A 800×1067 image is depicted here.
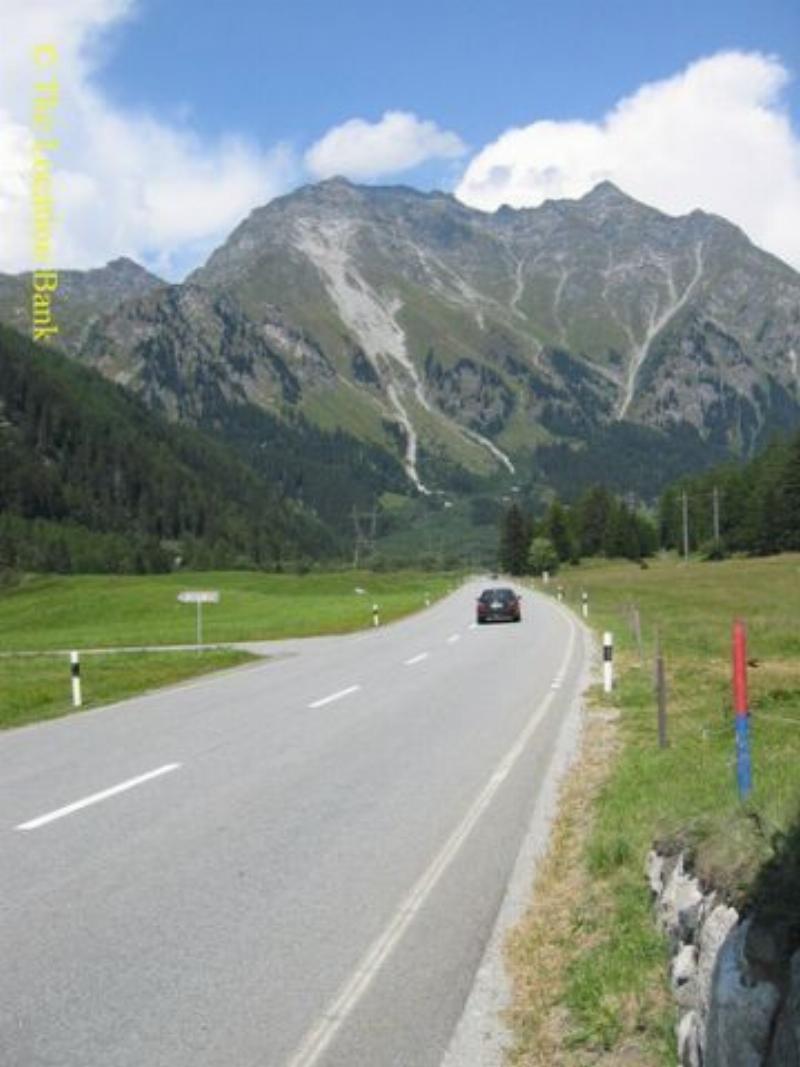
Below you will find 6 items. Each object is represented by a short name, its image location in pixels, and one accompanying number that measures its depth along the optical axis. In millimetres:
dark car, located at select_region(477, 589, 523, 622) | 50156
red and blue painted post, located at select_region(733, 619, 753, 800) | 8789
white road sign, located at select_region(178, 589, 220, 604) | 35594
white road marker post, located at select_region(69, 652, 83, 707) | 23109
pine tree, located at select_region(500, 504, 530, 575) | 161875
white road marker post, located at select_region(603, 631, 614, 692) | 21156
